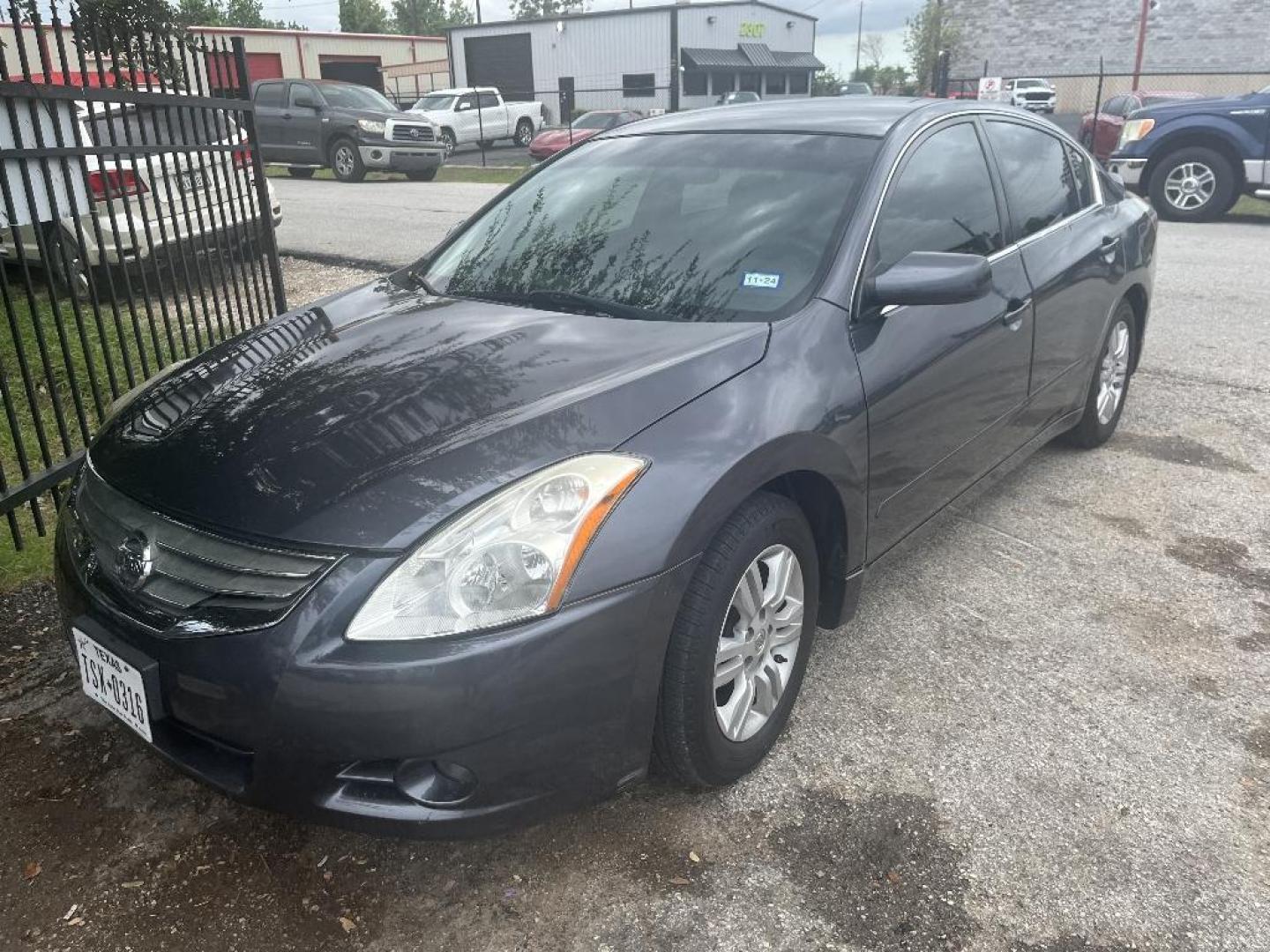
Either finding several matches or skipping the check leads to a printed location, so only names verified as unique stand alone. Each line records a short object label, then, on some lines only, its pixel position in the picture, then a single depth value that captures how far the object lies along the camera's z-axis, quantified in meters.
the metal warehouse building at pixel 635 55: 43.53
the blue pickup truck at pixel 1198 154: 11.12
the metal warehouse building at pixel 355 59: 40.06
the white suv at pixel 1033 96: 29.86
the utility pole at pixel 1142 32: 38.65
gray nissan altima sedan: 1.89
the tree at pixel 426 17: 81.12
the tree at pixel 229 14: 34.59
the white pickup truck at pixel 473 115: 27.98
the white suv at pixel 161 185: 4.01
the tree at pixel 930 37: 42.91
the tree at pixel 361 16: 67.00
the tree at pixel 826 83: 52.47
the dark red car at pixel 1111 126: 15.50
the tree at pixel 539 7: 85.50
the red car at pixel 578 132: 21.75
